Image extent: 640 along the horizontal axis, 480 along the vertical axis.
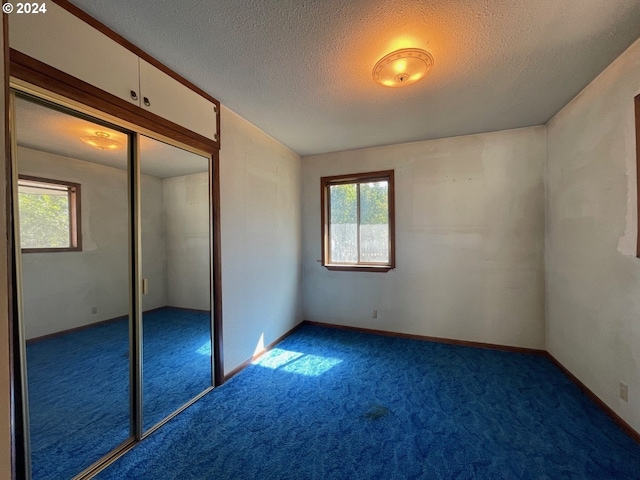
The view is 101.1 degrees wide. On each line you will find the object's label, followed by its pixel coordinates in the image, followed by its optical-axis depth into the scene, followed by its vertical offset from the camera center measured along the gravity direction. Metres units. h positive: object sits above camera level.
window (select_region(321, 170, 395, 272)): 3.68 +0.20
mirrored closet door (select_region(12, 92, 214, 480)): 1.38 -0.28
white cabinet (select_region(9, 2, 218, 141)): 1.26 +1.02
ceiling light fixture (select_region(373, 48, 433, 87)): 1.69 +1.14
